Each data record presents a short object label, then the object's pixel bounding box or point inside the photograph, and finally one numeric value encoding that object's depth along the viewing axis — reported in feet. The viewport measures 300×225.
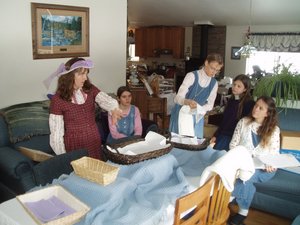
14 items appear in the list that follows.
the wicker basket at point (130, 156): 5.66
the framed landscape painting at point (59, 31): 10.62
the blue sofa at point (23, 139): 8.18
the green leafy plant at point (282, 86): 9.78
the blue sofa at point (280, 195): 8.58
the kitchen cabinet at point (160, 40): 28.25
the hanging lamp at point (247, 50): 17.17
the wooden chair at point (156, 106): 15.10
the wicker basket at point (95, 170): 4.89
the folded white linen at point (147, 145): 6.19
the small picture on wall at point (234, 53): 25.98
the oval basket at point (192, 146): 6.88
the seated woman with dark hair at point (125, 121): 10.60
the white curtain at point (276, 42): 22.92
